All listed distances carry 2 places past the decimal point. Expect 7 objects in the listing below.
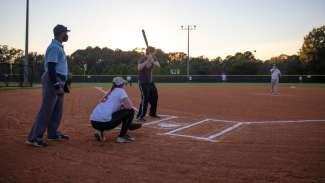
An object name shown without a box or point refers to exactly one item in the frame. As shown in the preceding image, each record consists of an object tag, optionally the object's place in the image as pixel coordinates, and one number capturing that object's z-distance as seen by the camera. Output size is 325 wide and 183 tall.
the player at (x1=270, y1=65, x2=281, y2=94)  24.31
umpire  6.32
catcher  6.59
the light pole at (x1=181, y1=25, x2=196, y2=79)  65.45
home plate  8.73
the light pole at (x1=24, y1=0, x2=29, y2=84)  29.62
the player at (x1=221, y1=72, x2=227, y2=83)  53.34
